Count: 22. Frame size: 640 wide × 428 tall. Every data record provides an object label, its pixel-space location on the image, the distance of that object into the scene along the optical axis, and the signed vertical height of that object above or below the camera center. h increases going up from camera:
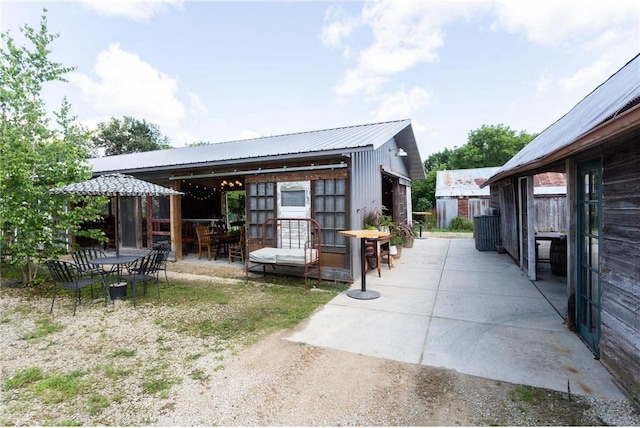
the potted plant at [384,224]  6.91 -0.27
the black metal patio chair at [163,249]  5.79 -0.66
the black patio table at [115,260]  4.97 -0.77
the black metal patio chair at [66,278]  4.40 -0.94
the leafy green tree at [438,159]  37.25 +6.81
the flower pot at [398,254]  8.13 -1.17
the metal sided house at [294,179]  5.96 +0.84
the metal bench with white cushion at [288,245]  5.71 -0.68
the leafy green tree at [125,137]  27.34 +7.38
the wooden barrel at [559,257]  6.00 -0.95
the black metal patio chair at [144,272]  4.81 -0.98
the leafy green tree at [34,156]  5.27 +1.13
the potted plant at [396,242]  7.72 -0.80
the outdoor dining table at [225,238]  8.43 -0.68
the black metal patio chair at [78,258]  4.96 -0.77
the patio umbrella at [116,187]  4.97 +0.49
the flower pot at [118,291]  4.92 -1.25
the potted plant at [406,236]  8.68 -0.77
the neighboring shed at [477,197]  13.71 +0.70
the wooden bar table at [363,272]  4.93 -1.03
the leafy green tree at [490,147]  28.19 +6.29
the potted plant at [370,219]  6.57 -0.15
